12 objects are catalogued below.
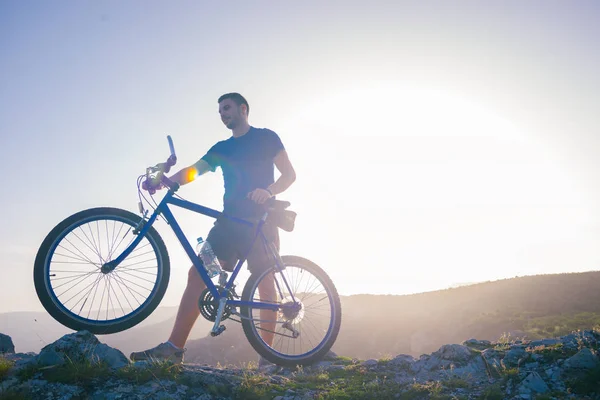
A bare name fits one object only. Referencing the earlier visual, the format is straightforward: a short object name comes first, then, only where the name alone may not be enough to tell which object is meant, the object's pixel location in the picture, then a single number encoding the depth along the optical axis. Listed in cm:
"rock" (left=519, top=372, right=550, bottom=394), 364
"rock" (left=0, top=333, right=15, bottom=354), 546
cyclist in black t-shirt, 446
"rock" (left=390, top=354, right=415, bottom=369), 489
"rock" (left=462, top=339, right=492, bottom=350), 552
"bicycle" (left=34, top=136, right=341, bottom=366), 389
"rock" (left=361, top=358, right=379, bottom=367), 505
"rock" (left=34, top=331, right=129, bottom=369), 342
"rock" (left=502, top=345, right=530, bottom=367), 435
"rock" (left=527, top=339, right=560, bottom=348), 472
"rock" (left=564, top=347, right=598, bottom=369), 389
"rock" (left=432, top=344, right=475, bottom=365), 476
